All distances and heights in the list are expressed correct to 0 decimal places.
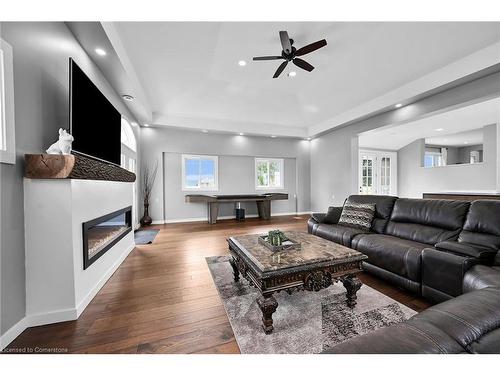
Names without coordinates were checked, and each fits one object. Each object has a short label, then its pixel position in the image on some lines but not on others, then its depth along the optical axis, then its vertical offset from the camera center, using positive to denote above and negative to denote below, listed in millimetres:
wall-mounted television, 1994 +761
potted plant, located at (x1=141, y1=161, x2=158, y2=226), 5734 +12
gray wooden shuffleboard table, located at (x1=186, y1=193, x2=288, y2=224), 5879 -440
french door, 7938 +453
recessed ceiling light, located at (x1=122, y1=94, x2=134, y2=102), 3983 +1722
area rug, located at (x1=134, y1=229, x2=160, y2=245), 4059 -1090
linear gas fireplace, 1969 -620
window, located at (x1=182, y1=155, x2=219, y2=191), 6457 +396
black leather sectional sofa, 840 -629
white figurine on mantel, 1766 +349
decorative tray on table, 1925 -565
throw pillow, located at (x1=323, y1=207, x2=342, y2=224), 3547 -551
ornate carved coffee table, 1514 -674
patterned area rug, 1407 -1078
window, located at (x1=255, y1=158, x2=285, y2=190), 7291 +379
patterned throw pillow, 3021 -479
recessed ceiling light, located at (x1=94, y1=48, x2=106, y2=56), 2652 +1747
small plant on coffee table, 1953 -517
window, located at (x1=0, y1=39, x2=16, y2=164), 1451 +579
